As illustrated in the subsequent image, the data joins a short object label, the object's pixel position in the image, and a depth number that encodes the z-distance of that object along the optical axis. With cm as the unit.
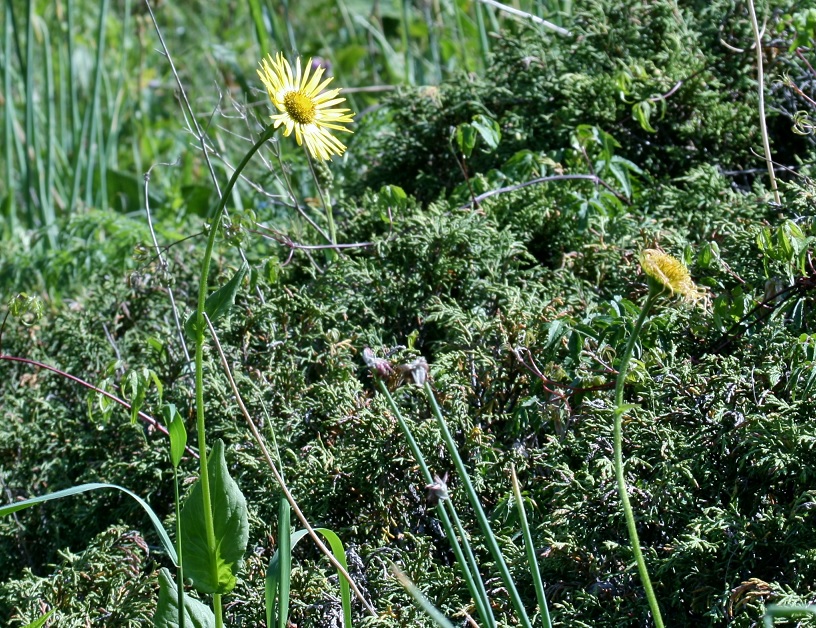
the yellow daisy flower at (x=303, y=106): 160
